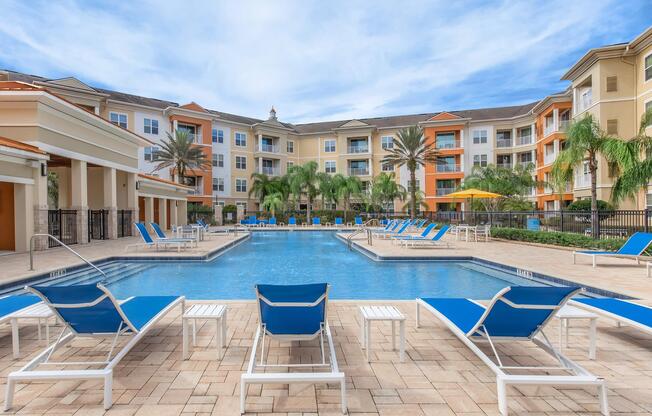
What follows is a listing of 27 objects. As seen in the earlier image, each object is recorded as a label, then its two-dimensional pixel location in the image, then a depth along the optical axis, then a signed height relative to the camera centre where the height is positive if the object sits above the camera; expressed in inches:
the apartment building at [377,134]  891.4 +291.7
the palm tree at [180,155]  1205.1 +190.8
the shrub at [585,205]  777.0 -1.1
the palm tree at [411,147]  1121.4 +192.5
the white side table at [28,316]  144.4 -42.6
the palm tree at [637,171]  465.7 +43.7
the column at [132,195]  790.5 +36.7
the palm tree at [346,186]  1371.8 +85.3
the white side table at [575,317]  142.6 -47.5
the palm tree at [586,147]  514.9 +85.1
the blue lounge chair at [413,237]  568.2 -49.0
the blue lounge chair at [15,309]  144.6 -43.2
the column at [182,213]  1161.0 -7.2
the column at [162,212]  983.0 -2.7
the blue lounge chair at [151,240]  514.0 -42.1
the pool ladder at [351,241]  616.7 -59.9
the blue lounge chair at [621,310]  142.3 -47.0
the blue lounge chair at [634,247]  355.4 -43.5
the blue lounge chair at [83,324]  108.0 -40.8
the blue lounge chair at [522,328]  104.0 -44.3
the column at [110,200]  697.0 +23.0
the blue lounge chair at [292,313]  124.0 -37.1
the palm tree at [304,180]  1343.5 +110.4
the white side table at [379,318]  140.0 -45.8
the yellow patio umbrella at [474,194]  734.5 +25.4
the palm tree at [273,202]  1370.6 +28.3
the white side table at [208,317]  142.3 -44.3
